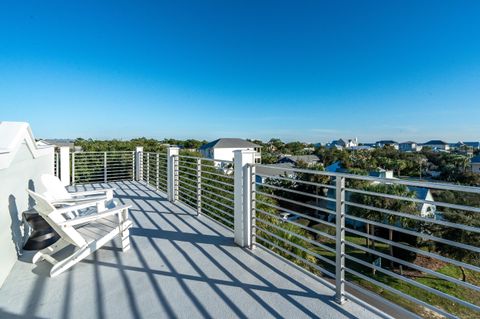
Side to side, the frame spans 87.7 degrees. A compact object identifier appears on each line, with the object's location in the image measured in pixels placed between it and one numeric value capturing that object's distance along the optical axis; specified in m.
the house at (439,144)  85.69
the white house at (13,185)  2.46
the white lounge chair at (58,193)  3.35
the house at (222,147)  38.59
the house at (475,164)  38.28
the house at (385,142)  92.56
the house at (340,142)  86.02
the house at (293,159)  39.69
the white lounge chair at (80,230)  2.48
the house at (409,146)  87.18
